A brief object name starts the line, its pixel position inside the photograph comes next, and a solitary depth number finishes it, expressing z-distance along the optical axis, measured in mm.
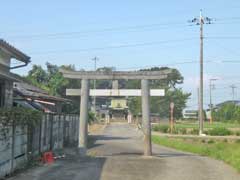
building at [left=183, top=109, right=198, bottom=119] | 150875
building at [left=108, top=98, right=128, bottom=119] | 108188
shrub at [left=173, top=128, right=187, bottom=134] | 55031
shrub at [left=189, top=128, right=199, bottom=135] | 54806
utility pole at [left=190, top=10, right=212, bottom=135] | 52125
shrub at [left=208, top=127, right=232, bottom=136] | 51766
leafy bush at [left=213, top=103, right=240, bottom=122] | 114600
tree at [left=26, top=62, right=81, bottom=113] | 63062
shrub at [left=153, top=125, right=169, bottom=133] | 59219
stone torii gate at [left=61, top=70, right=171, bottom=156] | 24328
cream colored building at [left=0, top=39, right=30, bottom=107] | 19750
